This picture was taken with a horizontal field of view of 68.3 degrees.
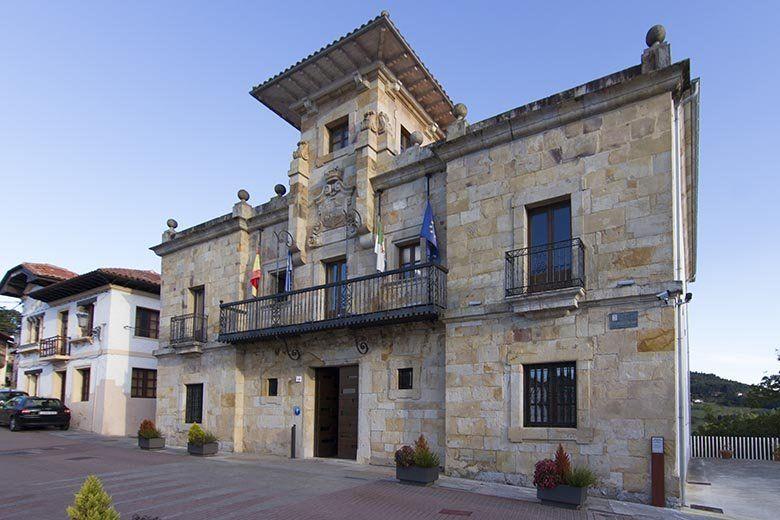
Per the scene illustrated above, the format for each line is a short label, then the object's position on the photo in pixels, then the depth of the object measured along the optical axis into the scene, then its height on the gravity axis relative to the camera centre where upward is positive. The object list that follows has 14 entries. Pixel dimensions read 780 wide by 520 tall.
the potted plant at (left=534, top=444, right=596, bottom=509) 8.47 -2.19
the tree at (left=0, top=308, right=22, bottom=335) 38.88 +0.34
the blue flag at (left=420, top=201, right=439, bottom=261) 12.29 +2.10
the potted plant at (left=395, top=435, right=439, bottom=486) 10.08 -2.34
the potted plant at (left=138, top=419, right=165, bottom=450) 16.09 -3.09
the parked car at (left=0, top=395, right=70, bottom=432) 20.70 -3.19
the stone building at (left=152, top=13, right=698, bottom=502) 9.52 +1.05
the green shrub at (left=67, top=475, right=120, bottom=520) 4.71 -1.48
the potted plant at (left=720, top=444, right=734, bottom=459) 16.80 -3.38
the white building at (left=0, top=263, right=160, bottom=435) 22.16 -0.88
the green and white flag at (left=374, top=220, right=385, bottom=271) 13.04 +1.87
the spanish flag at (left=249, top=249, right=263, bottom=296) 16.05 +1.50
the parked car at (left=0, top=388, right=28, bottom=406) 24.67 -2.96
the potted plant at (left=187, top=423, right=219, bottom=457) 14.65 -2.90
